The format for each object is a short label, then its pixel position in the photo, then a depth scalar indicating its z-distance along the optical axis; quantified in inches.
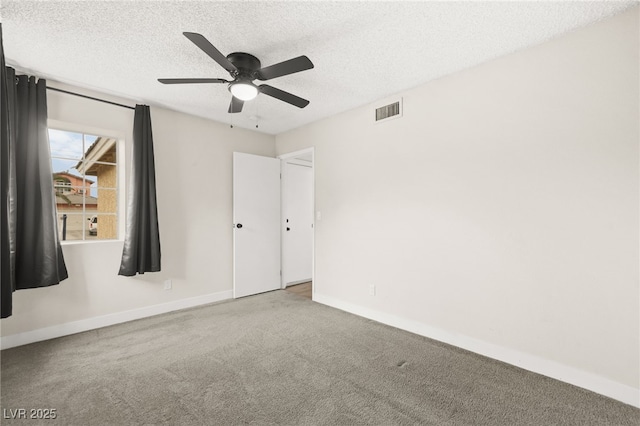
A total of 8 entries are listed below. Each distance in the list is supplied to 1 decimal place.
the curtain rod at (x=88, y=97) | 114.1
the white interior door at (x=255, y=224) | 167.3
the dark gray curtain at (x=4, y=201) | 77.9
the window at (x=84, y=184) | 120.6
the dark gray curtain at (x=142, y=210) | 128.3
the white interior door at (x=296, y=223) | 189.6
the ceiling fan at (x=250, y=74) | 79.7
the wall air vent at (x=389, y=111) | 124.9
